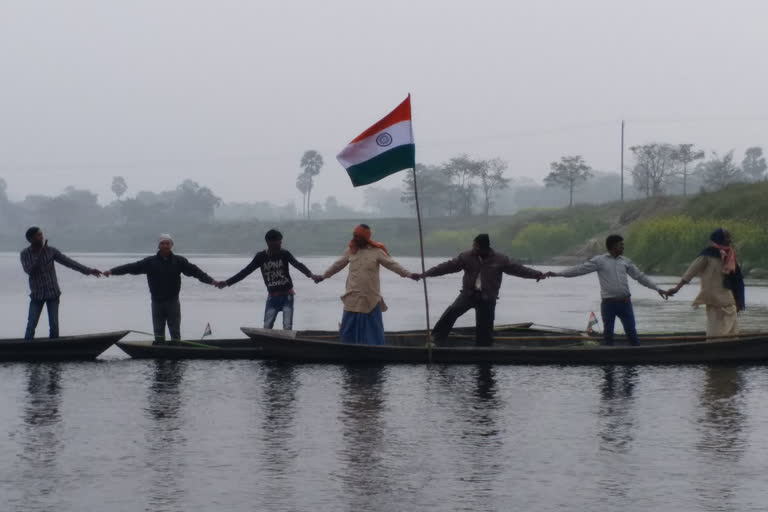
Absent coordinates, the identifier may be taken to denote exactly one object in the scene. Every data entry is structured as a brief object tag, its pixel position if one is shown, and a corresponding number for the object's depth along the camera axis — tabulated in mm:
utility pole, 123825
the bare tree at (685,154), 160000
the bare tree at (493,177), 191375
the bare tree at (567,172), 160500
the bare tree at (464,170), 193500
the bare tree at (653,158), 144425
